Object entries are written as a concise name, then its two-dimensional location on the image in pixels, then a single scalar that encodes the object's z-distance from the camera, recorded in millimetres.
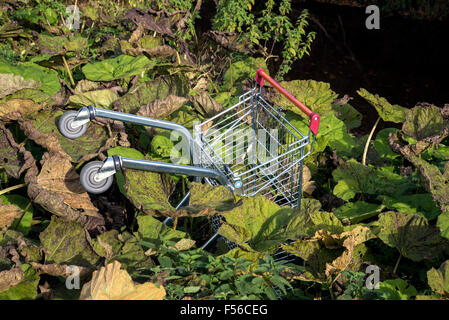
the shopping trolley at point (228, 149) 2270
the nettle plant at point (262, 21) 4609
